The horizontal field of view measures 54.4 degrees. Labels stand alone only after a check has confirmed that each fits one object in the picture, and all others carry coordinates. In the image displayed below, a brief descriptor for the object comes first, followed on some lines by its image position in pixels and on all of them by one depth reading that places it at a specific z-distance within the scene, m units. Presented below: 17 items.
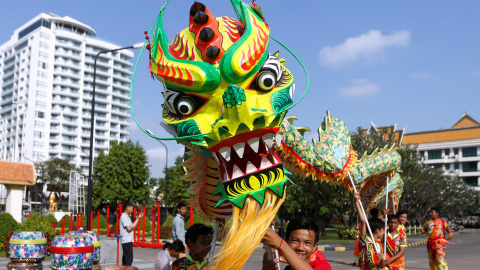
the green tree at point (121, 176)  47.50
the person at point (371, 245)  5.51
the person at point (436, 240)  8.27
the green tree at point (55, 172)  60.00
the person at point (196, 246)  3.38
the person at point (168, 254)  5.07
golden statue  34.96
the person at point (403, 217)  7.51
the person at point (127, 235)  8.62
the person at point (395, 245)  5.69
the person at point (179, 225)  8.21
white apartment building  79.38
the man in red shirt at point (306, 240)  2.70
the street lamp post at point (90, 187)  14.88
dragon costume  2.56
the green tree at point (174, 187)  45.94
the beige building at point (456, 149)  62.38
